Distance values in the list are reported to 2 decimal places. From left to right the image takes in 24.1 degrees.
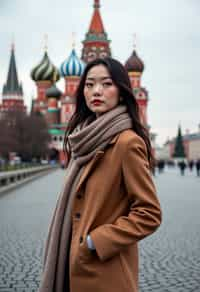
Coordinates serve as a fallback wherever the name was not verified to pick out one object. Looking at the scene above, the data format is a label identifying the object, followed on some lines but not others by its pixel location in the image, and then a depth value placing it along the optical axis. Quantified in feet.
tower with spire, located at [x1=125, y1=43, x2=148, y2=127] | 231.30
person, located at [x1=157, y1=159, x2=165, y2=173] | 135.54
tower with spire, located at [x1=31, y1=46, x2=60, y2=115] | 261.44
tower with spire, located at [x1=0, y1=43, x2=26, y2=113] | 323.37
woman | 6.85
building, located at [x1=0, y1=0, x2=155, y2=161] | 232.12
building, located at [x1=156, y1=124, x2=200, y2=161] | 390.32
